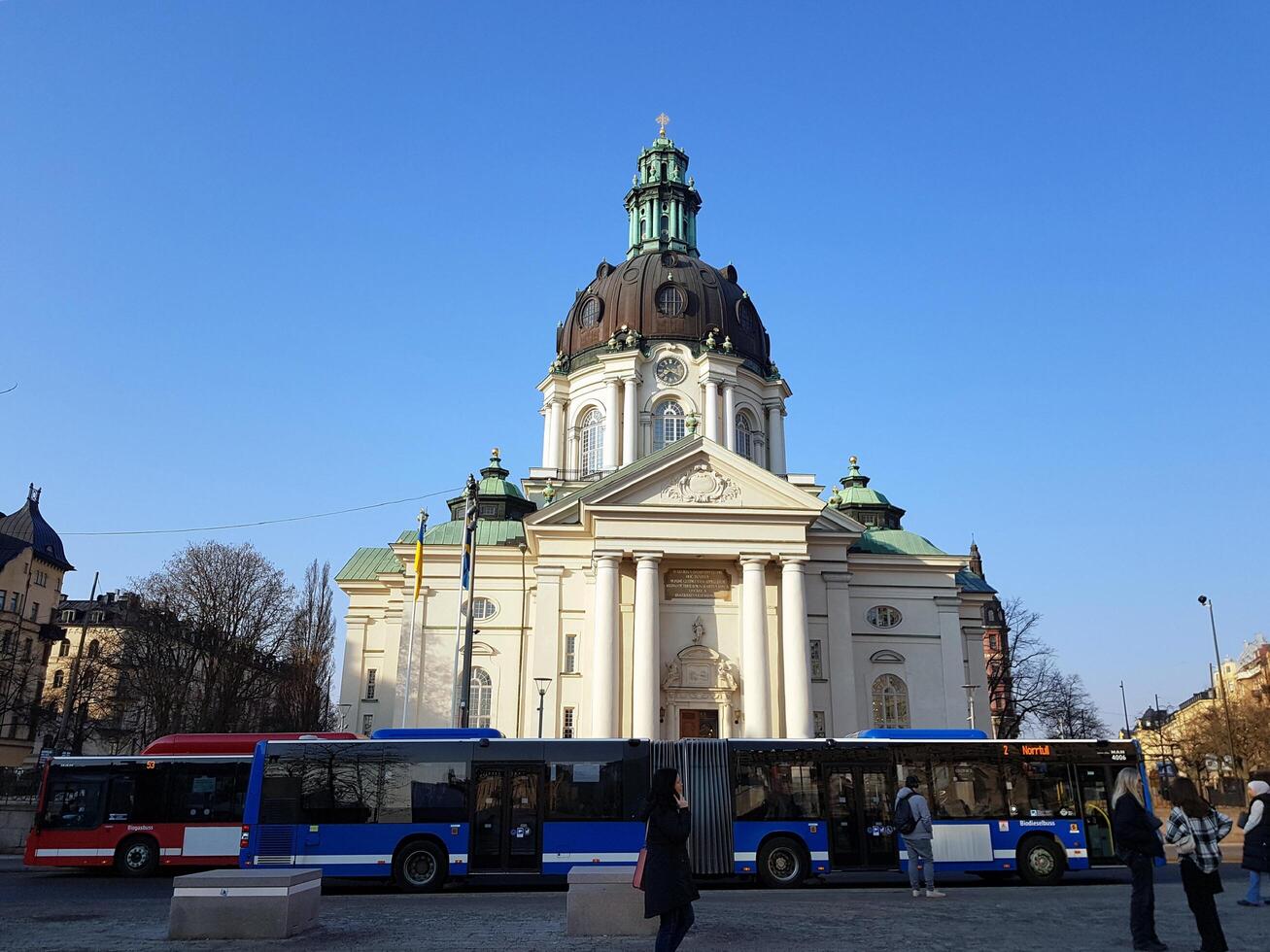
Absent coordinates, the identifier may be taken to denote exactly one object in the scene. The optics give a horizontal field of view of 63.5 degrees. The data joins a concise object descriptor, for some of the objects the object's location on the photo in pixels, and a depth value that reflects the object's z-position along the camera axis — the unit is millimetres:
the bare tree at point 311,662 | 49522
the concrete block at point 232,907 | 11141
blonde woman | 10156
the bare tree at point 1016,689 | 56312
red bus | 21469
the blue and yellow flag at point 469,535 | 27266
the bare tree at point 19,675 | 48156
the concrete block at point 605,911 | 11328
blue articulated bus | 18719
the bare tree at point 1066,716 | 63125
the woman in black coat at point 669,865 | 8289
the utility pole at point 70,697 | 34344
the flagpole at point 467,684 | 24297
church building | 36844
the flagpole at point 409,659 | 39438
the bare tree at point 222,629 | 42562
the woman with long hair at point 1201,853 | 9305
